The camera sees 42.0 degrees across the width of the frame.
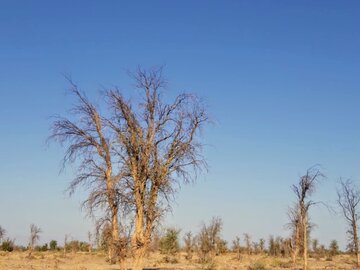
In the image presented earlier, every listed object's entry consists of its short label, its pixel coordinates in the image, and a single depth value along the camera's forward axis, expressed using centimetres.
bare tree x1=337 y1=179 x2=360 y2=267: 4597
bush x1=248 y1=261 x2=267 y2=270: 4038
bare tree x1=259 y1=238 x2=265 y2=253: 8669
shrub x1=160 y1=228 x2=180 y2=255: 7036
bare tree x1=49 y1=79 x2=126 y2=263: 2169
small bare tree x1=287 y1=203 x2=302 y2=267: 4302
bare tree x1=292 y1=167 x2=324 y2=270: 3300
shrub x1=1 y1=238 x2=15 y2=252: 7612
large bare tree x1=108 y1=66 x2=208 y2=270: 2115
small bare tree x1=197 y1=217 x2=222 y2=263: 5178
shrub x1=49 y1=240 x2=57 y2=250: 9366
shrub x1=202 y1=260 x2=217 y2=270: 3875
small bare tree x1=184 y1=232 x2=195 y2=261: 6719
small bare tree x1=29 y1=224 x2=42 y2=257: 6391
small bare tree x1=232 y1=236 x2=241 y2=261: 6671
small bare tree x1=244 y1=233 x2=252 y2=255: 8231
